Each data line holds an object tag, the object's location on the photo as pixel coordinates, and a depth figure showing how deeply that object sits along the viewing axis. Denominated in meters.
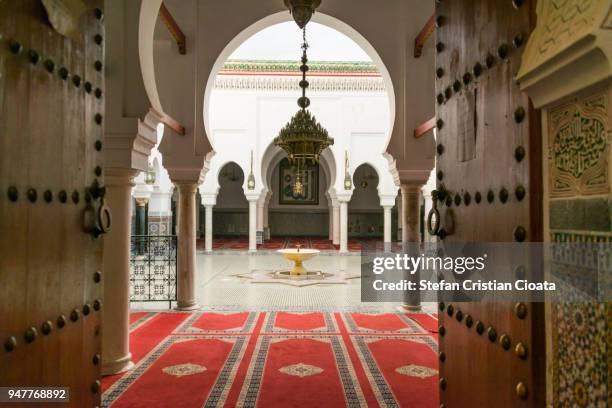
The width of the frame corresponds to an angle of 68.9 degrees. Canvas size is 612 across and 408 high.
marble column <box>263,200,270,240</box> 18.48
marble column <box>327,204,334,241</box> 18.68
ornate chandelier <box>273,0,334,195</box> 5.91
